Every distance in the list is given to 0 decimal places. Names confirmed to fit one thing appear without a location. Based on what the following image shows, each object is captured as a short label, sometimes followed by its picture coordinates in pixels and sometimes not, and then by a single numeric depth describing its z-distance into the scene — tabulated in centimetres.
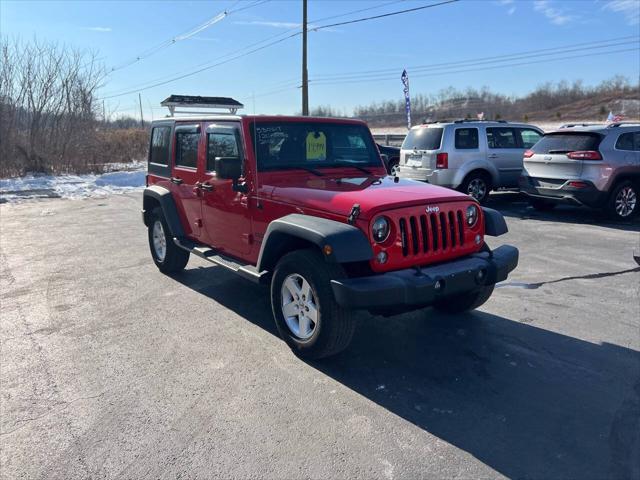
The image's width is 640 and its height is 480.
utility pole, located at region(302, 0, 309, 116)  2380
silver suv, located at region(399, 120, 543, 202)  1119
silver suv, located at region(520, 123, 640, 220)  923
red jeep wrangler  363
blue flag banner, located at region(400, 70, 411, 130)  1725
